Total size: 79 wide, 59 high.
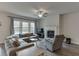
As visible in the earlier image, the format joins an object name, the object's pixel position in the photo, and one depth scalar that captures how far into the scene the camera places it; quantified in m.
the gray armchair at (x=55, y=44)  1.45
